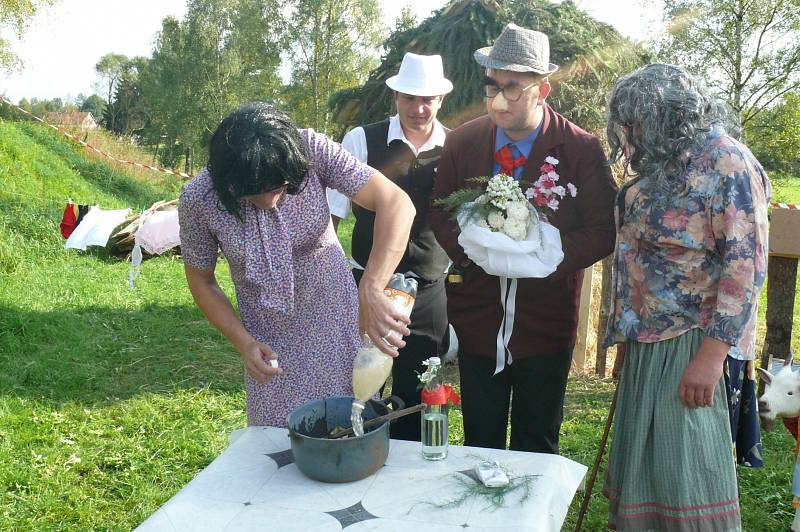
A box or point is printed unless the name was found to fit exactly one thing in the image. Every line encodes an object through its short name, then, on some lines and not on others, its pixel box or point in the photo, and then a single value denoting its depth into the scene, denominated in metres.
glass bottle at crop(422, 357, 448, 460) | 1.94
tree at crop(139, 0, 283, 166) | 28.42
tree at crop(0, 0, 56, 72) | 12.34
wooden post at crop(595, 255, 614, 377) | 5.51
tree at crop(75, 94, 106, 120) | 65.27
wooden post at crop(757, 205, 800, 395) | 4.44
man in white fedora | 3.24
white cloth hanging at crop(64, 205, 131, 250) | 8.28
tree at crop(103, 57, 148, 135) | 37.74
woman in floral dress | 1.94
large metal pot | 1.76
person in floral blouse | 2.05
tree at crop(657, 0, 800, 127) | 10.05
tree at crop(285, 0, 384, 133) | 25.67
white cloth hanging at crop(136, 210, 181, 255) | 8.45
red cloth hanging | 8.39
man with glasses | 2.60
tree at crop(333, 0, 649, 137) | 5.63
